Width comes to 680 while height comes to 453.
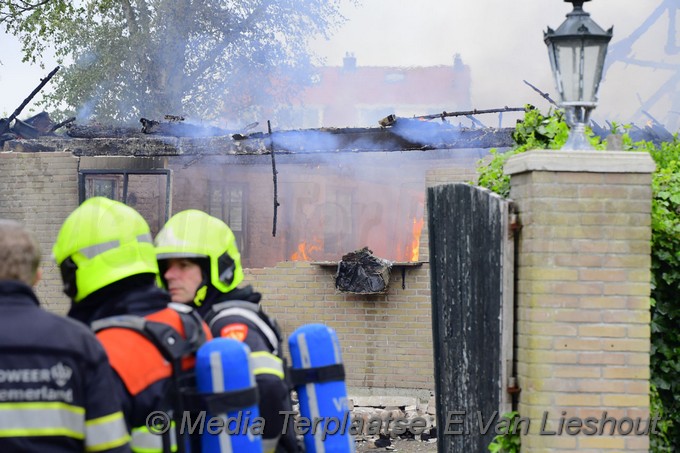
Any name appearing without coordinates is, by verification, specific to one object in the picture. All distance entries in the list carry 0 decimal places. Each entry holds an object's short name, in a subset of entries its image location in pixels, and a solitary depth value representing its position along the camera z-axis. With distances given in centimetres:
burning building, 2503
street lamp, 1077
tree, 5316
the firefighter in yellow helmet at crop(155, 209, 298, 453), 738
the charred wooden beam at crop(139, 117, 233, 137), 2777
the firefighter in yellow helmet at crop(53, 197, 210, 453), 616
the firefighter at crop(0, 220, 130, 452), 552
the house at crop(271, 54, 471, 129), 8619
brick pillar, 1009
